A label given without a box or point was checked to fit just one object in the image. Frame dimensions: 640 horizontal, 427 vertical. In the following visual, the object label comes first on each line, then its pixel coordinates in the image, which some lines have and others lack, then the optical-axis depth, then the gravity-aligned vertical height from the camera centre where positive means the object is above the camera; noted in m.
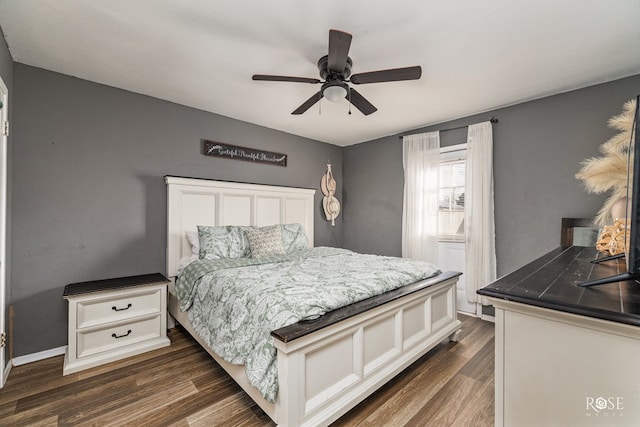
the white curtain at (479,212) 3.18 +0.04
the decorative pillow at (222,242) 2.80 -0.30
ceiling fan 1.74 +0.99
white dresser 0.78 -0.44
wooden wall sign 3.34 +0.82
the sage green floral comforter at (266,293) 1.50 -0.53
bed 1.41 -0.81
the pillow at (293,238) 3.43 -0.30
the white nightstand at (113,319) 2.14 -0.89
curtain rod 3.19 +1.13
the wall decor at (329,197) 4.61 +0.31
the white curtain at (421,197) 3.68 +0.26
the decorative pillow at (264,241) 2.94 -0.30
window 3.54 +0.29
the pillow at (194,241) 2.96 -0.29
